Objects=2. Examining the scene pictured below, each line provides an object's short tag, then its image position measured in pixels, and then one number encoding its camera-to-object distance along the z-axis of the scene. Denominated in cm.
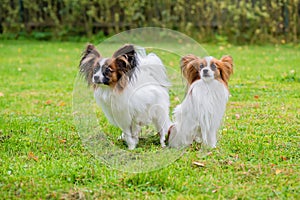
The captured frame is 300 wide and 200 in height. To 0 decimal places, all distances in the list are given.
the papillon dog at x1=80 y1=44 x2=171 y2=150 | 481
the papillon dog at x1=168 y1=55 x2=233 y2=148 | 489
